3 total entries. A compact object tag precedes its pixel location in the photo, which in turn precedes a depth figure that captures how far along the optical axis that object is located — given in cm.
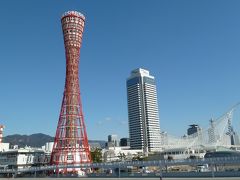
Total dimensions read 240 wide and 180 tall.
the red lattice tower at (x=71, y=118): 8050
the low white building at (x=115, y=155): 16690
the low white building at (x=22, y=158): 10519
